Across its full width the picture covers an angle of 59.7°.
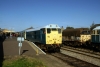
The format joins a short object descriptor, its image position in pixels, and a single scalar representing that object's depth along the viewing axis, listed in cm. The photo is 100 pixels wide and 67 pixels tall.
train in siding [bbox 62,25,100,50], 1191
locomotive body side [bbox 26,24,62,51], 1075
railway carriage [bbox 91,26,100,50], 1176
